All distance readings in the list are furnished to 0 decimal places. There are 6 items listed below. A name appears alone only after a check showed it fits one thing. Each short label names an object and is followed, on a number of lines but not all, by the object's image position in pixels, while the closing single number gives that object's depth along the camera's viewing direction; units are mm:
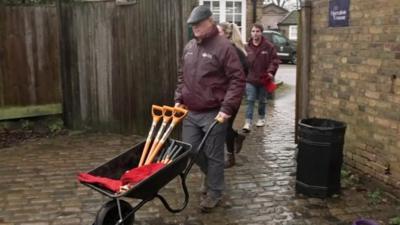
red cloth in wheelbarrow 4035
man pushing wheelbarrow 4805
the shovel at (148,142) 4562
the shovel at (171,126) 4516
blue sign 6083
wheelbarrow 4027
